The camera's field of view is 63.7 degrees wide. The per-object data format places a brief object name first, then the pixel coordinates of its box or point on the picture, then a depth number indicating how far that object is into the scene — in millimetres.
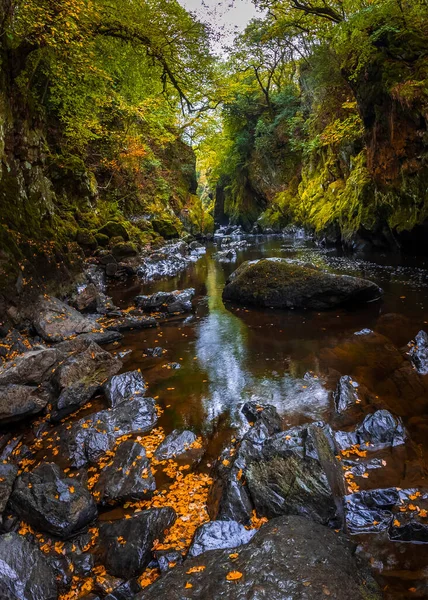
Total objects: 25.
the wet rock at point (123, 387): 5093
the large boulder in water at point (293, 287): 8555
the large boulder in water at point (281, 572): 1967
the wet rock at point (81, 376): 4820
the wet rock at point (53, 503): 2902
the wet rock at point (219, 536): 2566
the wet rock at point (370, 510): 2746
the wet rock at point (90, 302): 9258
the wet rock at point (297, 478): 2771
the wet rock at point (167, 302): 9609
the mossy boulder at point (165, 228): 22812
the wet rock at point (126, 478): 3283
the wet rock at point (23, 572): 2205
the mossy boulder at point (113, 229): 16219
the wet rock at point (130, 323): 8281
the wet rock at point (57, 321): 7059
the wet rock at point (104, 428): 4020
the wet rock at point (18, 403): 4348
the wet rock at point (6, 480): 3084
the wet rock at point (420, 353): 5172
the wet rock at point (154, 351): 6806
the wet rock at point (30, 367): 4944
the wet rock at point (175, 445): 3930
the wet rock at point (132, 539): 2545
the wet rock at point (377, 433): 3719
